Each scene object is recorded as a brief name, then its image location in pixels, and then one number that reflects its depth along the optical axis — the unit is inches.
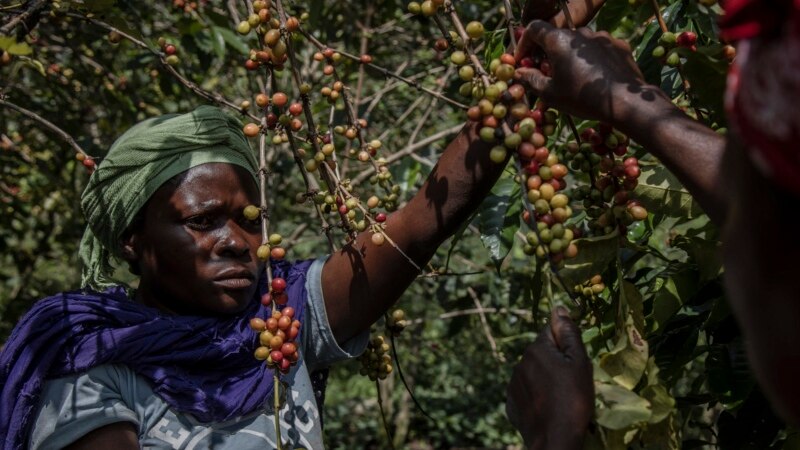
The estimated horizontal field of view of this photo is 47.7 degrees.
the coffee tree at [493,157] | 51.9
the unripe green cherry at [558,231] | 49.4
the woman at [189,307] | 71.3
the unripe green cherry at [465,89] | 54.5
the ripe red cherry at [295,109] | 67.2
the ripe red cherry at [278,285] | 64.2
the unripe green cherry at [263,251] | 60.9
